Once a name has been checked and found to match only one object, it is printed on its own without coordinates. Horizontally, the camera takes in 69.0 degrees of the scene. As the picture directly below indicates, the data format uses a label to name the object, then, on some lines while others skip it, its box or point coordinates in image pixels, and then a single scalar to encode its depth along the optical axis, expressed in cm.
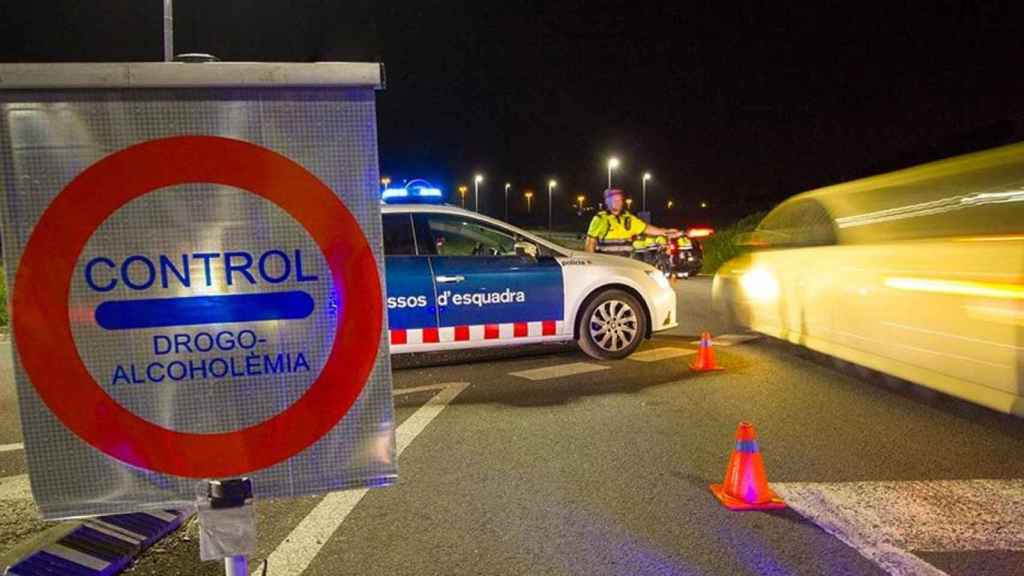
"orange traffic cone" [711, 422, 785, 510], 405
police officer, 1080
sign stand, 184
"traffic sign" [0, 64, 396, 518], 172
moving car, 474
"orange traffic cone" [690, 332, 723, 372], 766
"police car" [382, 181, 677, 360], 768
